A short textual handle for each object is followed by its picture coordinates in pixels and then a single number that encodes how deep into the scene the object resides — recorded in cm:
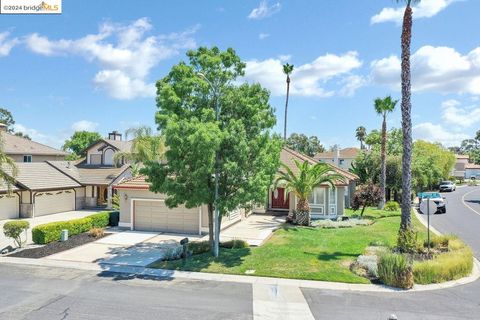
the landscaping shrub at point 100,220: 2389
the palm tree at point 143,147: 3409
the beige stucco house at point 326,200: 2853
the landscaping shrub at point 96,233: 2174
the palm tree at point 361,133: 9531
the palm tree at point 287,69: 5222
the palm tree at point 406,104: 1739
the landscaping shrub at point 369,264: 1434
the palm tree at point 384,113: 3312
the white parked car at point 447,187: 6106
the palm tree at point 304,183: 2550
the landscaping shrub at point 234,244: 1898
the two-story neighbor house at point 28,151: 4278
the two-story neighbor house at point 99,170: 3588
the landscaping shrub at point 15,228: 1877
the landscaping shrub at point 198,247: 1803
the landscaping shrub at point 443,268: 1369
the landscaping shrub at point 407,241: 1650
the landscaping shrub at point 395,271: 1312
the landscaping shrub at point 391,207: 3398
